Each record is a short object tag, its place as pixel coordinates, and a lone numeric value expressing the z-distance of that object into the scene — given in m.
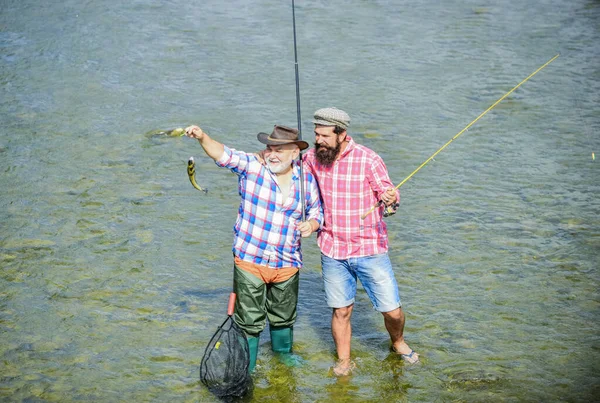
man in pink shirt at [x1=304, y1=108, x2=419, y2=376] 11.76
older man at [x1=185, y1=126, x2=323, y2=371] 11.73
